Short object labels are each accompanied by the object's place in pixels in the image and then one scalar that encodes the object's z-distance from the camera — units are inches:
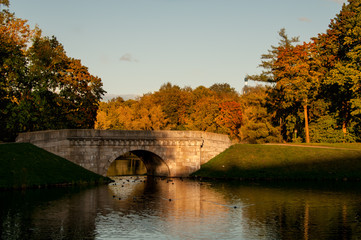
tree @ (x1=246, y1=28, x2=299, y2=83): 3565.5
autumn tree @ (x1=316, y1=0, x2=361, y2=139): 2896.2
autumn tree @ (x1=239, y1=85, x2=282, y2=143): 3565.5
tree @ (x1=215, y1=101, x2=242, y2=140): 4099.4
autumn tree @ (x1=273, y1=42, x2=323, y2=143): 3063.5
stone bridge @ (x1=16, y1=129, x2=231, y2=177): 2172.7
